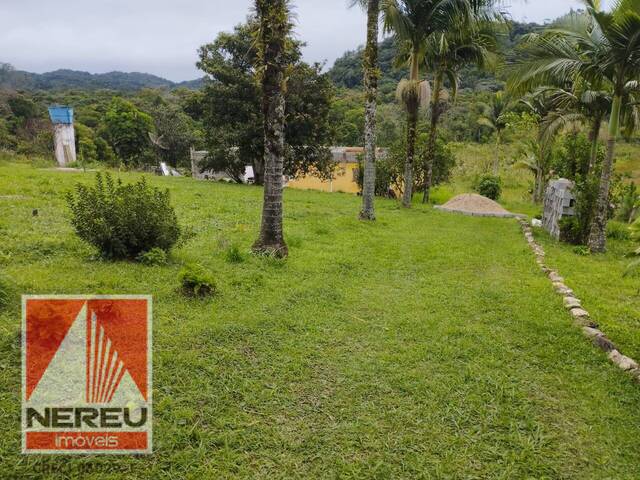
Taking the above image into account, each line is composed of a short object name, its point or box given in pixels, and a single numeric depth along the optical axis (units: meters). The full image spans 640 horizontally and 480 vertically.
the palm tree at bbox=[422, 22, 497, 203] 14.32
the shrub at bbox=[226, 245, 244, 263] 5.86
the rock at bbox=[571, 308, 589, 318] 4.85
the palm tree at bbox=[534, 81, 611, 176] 11.96
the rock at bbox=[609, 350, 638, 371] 3.75
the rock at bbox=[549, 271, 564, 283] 6.30
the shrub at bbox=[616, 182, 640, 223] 13.20
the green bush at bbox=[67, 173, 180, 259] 5.09
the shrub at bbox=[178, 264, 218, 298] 4.49
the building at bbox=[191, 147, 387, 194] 21.80
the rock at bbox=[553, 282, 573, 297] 5.63
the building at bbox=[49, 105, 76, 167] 27.16
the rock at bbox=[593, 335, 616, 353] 4.09
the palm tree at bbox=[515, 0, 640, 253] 7.38
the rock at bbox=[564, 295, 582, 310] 5.13
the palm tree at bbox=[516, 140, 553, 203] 18.85
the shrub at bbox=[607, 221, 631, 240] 10.47
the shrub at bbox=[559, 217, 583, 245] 9.38
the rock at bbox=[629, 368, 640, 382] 3.60
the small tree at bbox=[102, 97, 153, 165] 37.62
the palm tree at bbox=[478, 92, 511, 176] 28.44
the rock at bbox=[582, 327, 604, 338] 4.31
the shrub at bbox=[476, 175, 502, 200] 19.30
